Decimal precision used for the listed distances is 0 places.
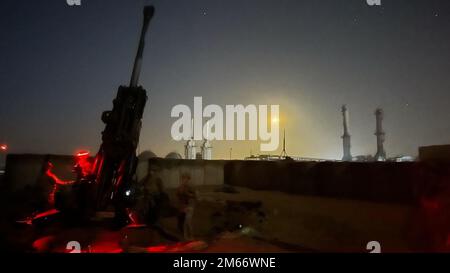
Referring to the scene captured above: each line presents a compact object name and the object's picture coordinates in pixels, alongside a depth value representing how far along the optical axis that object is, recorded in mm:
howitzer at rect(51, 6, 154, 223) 8820
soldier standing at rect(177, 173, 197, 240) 9586
